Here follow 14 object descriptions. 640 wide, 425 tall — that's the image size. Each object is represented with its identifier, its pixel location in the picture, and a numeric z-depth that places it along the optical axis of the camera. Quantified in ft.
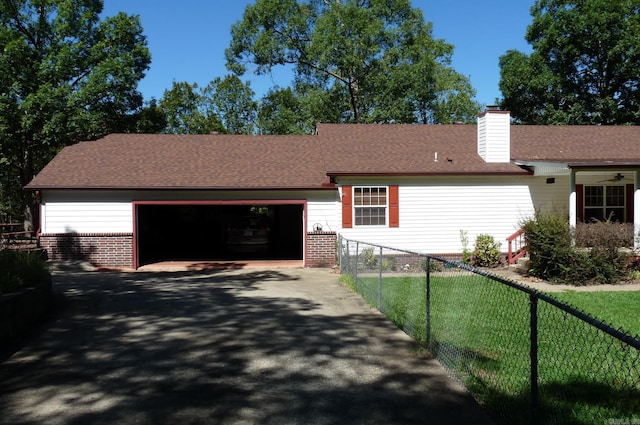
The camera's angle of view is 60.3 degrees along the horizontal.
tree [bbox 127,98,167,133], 92.02
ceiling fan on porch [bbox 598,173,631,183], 52.75
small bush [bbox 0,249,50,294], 25.94
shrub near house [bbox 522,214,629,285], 41.91
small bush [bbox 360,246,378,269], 41.70
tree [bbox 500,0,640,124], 98.32
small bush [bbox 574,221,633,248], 42.24
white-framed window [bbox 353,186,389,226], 56.24
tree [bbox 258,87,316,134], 104.55
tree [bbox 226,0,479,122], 97.35
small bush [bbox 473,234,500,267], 55.16
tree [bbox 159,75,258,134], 140.77
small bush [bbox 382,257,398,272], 50.08
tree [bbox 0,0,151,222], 74.95
